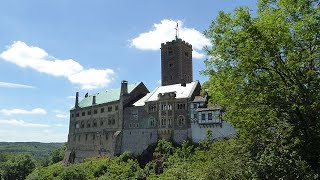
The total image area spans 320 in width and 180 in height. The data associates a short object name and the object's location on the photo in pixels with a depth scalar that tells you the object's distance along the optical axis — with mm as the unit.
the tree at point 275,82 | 21797
